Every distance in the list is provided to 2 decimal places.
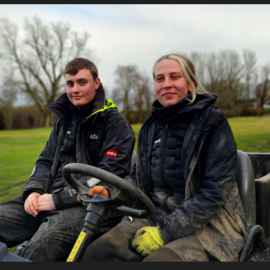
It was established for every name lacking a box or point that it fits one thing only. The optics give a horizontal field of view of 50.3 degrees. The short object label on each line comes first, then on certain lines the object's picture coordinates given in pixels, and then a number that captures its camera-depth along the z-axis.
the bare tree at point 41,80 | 22.00
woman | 1.48
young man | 2.01
